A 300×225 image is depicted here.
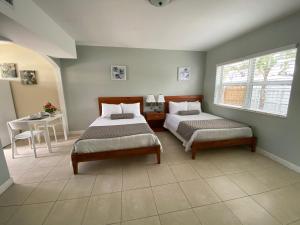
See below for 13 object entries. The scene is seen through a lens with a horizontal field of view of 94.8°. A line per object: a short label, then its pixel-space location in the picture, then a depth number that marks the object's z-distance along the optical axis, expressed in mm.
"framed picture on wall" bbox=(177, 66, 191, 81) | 4211
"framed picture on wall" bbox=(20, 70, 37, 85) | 3511
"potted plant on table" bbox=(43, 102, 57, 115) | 3155
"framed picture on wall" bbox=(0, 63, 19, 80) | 3436
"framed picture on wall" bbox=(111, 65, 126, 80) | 3803
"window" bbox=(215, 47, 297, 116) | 2318
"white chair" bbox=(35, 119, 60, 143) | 3258
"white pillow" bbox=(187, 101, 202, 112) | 4109
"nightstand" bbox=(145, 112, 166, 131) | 3928
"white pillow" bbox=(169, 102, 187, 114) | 3971
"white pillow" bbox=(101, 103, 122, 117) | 3572
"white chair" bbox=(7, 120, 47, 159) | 2494
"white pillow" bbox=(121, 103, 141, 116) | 3658
